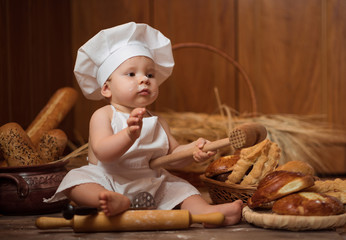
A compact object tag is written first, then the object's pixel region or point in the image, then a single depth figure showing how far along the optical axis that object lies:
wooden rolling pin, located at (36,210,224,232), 1.19
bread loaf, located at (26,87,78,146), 1.87
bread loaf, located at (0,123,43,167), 1.56
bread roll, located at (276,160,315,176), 1.44
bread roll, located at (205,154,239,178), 1.52
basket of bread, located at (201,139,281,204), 1.42
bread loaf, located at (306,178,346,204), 1.37
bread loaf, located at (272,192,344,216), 1.16
